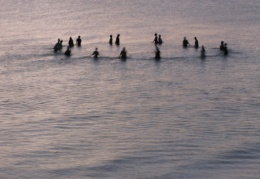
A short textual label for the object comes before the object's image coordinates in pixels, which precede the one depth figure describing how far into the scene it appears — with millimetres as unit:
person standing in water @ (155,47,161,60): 53594
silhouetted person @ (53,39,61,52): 57888
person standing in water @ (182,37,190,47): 61188
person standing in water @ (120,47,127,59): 54072
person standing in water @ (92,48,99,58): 54656
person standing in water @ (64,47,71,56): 56188
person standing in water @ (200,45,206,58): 54594
